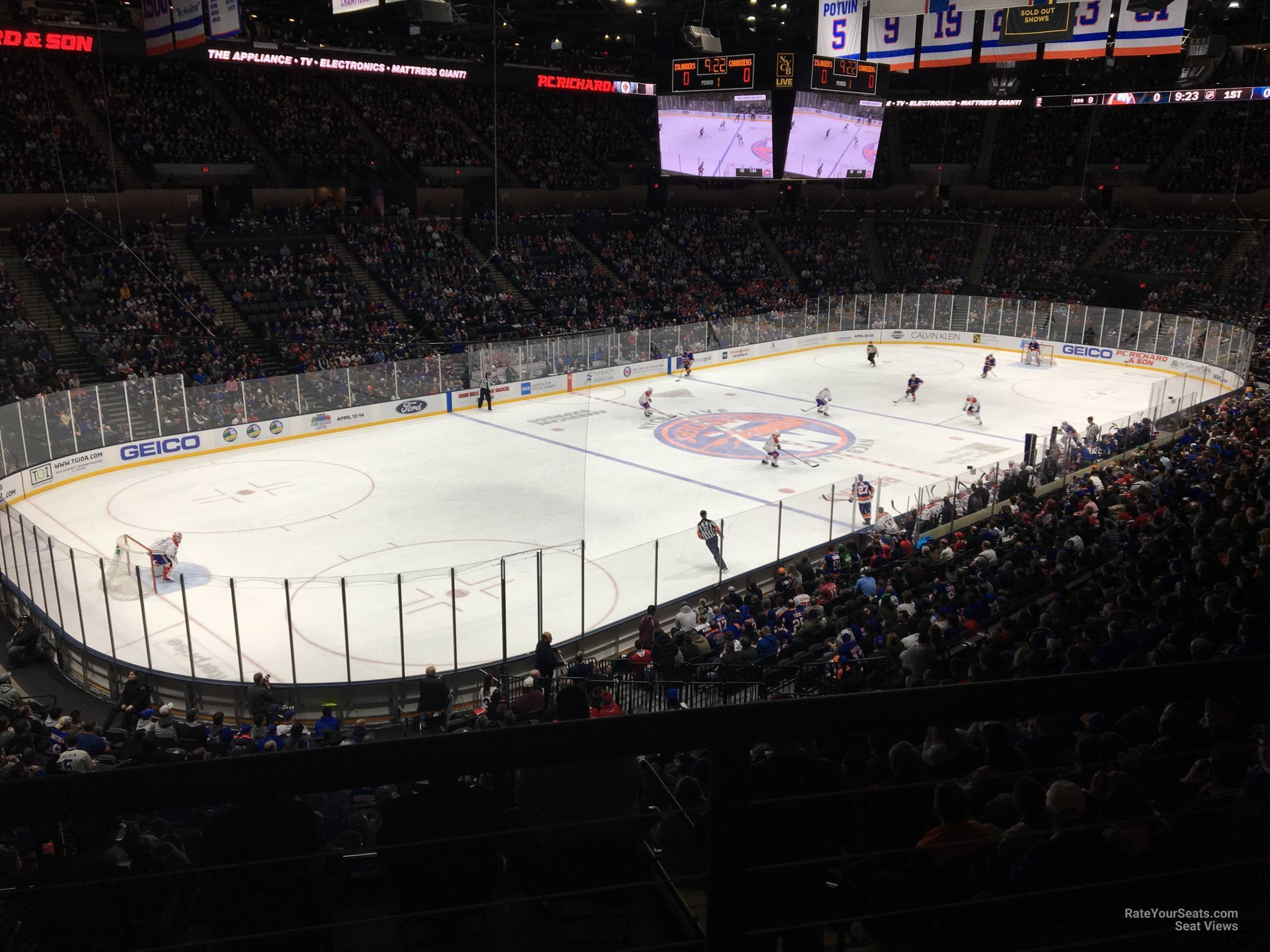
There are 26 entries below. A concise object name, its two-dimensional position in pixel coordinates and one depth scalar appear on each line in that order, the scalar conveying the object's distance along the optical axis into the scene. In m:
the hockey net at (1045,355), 43.62
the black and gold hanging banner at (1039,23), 22.14
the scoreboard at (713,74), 28.31
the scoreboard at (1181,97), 46.31
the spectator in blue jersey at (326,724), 12.42
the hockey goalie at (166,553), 17.12
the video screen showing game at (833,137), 30.66
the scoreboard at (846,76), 27.58
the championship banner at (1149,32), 22.23
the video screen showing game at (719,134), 30.91
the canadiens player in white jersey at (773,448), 26.77
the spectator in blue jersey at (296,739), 11.19
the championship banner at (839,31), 24.23
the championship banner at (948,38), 23.88
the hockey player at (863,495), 19.91
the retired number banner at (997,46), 23.56
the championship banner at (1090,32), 22.80
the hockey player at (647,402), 32.62
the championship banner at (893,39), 24.23
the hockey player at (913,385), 34.69
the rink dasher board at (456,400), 24.90
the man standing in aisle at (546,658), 14.12
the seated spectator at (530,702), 11.79
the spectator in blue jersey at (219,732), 11.82
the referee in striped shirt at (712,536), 17.71
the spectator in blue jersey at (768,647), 12.87
